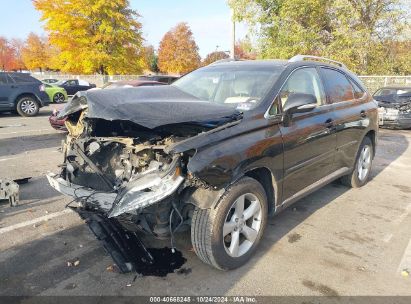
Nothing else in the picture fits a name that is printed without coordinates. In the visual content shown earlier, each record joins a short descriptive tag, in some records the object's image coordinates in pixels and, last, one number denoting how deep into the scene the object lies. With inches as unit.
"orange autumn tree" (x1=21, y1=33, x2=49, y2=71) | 2327.8
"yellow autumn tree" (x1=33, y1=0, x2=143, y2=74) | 1130.7
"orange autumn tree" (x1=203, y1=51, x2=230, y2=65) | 2447.3
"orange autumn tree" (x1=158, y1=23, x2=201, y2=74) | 2054.6
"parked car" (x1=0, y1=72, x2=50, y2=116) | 538.4
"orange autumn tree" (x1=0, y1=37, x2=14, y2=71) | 2834.6
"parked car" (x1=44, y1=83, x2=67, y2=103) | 825.5
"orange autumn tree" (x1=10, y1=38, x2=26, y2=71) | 2837.1
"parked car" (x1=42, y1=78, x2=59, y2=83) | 1214.9
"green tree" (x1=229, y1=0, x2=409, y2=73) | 752.3
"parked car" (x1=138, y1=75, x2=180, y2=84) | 708.8
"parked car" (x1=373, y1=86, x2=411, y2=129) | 471.2
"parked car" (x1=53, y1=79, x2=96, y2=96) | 1048.2
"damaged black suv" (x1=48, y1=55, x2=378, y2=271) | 116.3
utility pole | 679.8
